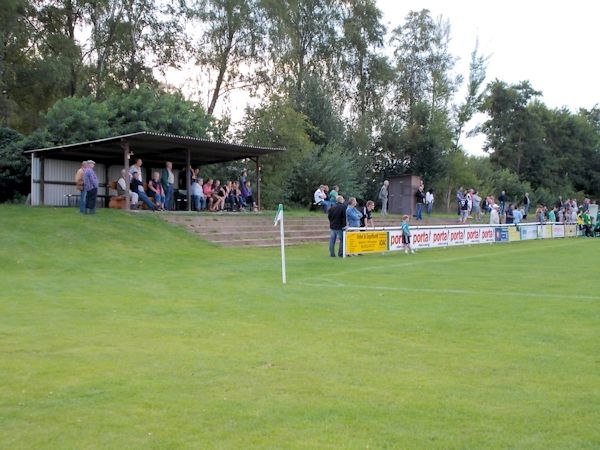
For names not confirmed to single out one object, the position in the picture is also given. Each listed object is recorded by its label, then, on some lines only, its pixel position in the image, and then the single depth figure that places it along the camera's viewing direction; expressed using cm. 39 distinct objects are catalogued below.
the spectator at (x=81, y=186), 2193
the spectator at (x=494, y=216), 3594
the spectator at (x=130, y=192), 2431
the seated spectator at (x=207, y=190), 2881
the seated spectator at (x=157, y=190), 2567
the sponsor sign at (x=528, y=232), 3497
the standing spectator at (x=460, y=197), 3828
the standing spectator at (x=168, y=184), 2581
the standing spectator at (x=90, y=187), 2172
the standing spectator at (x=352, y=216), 2311
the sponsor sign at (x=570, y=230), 4031
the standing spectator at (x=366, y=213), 2666
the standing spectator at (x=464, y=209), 3803
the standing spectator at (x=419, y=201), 3638
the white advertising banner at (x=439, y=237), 2641
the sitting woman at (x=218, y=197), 2897
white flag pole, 1419
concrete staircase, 2422
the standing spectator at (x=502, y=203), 4232
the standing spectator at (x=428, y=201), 3984
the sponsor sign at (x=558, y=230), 3854
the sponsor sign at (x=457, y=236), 2802
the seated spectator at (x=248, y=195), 3030
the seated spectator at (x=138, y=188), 2448
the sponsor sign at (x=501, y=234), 3234
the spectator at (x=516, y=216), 3800
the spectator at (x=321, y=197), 3119
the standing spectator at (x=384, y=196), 3562
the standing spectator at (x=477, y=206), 4134
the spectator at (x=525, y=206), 4391
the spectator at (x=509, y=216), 3819
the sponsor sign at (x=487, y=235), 3117
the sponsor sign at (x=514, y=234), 3344
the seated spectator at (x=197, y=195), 2781
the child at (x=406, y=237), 2340
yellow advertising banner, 2141
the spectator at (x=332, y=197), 3142
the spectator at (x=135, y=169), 2438
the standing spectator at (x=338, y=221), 2089
